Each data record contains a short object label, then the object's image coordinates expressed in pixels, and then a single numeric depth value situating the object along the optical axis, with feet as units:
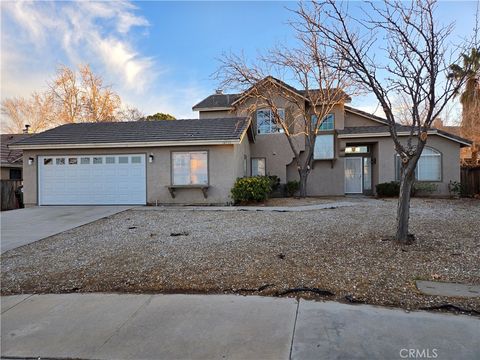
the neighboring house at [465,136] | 73.02
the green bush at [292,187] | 60.64
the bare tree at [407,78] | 20.07
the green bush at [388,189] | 54.08
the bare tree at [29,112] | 111.45
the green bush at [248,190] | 45.47
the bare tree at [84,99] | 107.86
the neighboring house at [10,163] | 64.16
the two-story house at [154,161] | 46.50
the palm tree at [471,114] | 65.57
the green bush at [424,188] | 53.88
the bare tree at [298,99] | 53.21
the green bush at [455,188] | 53.78
